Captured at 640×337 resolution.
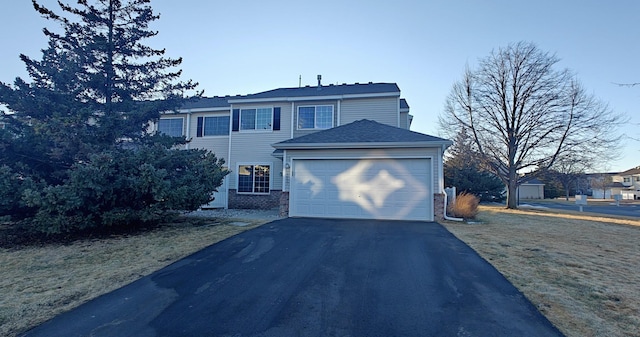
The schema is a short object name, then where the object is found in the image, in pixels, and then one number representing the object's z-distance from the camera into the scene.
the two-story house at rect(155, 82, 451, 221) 11.35
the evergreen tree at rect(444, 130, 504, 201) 22.39
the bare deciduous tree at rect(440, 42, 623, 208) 19.25
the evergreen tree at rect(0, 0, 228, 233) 7.51
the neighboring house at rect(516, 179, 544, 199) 47.00
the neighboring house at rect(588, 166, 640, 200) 48.55
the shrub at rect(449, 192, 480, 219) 12.77
